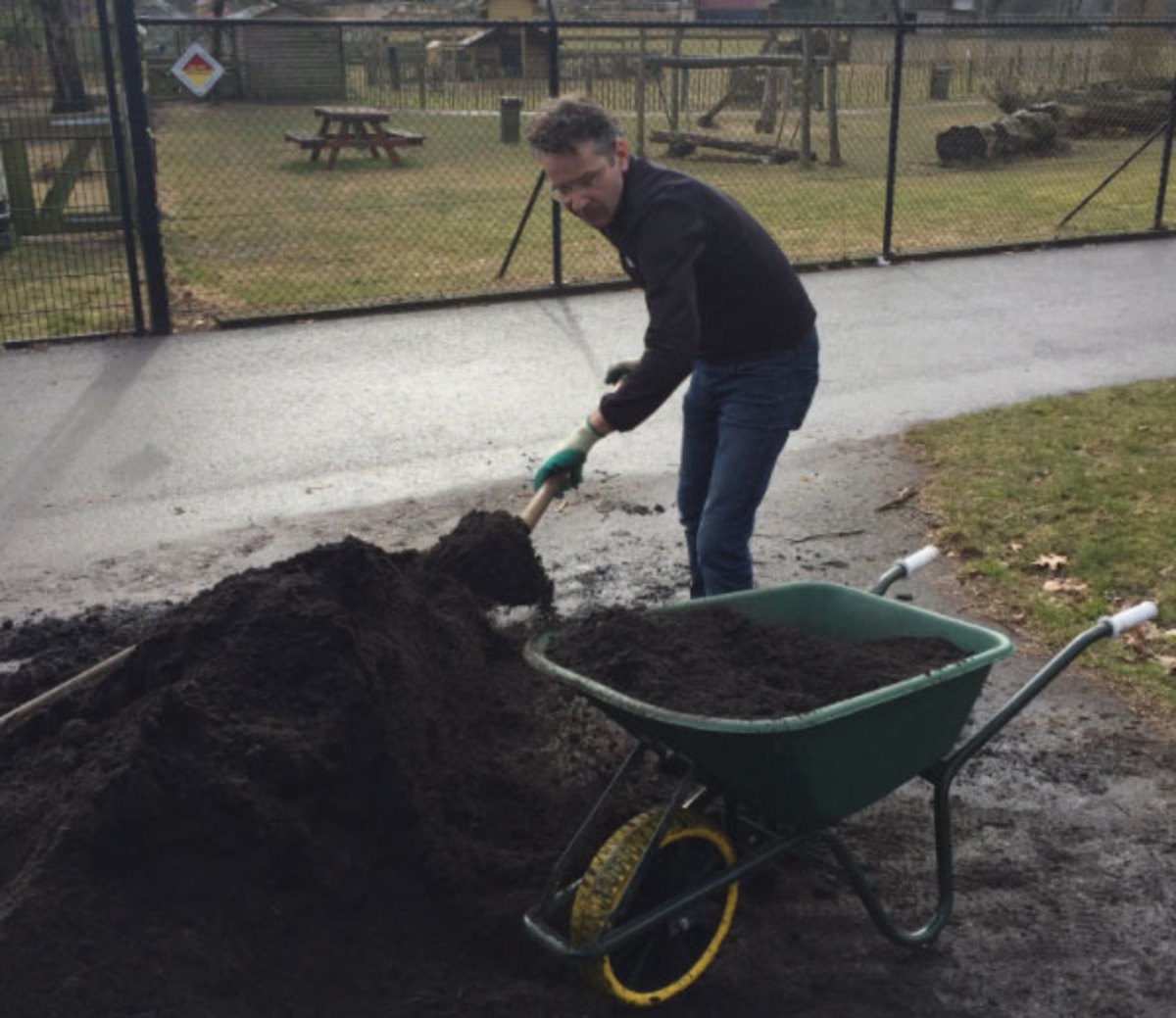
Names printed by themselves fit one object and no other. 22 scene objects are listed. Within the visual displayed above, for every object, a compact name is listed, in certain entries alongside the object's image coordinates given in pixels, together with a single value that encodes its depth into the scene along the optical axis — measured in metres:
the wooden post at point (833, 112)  18.69
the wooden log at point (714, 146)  20.36
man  3.76
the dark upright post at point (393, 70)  21.92
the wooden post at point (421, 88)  19.00
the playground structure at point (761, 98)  19.12
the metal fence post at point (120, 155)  9.27
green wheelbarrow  2.89
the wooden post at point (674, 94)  21.88
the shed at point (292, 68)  25.53
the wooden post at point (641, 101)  17.06
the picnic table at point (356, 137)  18.72
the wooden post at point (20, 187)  11.89
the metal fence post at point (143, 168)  9.25
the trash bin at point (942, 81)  23.62
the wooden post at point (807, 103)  18.02
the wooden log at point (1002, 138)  20.34
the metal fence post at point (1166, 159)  13.86
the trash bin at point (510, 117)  18.58
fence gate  9.73
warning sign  10.05
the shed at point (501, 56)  21.33
